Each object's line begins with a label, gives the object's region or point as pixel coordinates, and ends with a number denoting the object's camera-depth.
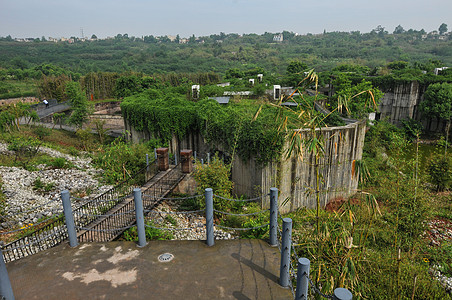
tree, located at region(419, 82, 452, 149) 25.05
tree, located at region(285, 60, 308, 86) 42.91
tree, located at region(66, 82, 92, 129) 25.34
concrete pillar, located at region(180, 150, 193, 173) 11.51
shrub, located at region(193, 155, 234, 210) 10.05
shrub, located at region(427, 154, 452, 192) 14.07
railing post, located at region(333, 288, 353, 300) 2.68
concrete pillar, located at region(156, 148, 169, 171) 11.65
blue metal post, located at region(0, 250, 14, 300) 3.82
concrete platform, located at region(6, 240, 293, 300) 4.23
